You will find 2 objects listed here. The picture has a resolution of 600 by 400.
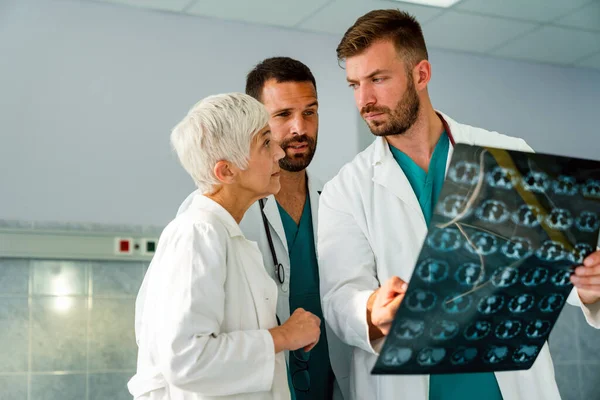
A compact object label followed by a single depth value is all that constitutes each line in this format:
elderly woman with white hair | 1.46
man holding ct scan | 1.77
